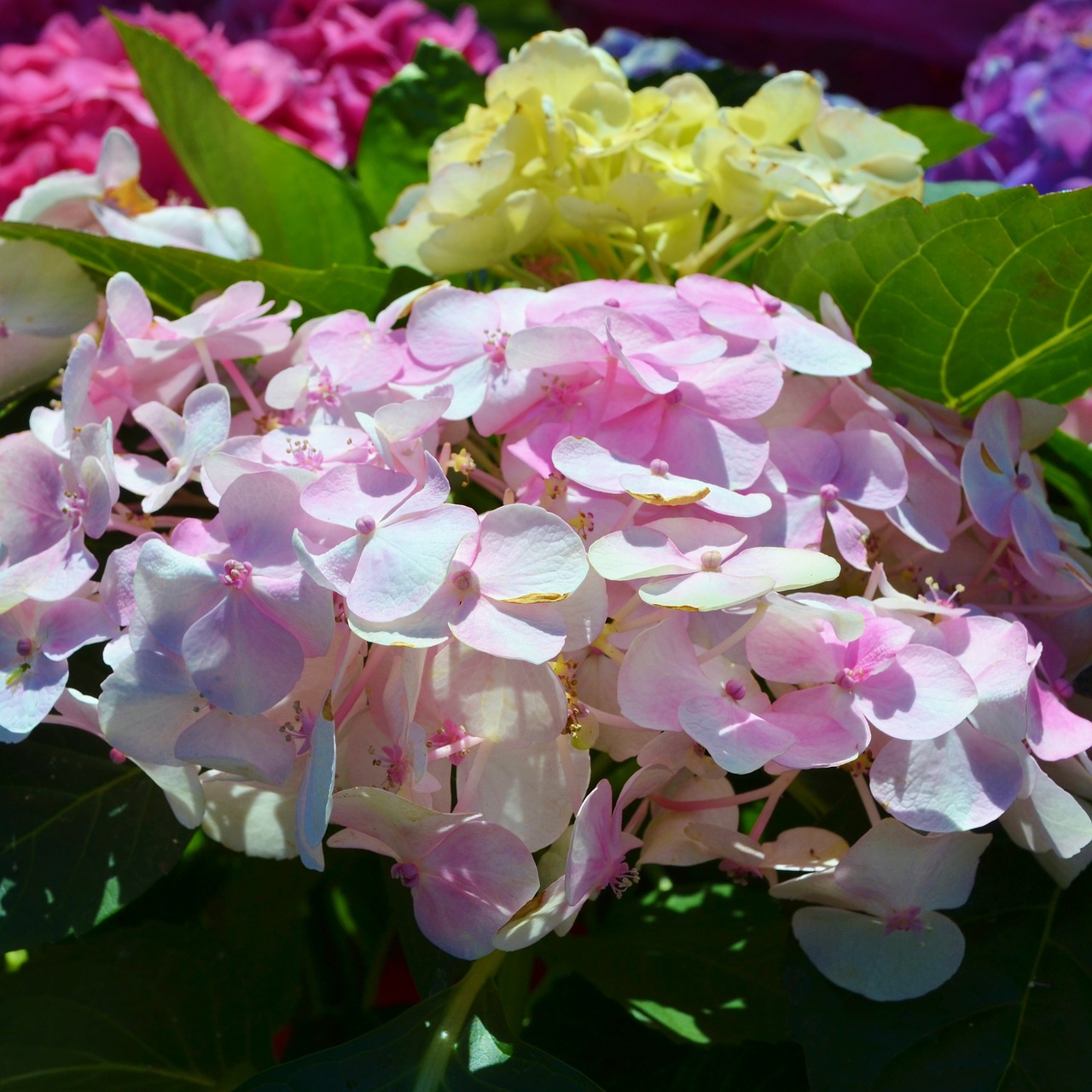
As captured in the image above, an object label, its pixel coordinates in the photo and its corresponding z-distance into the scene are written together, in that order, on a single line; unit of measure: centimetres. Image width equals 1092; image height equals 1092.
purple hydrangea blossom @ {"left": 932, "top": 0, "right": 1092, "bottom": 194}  79
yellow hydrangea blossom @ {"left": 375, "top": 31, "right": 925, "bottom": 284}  47
